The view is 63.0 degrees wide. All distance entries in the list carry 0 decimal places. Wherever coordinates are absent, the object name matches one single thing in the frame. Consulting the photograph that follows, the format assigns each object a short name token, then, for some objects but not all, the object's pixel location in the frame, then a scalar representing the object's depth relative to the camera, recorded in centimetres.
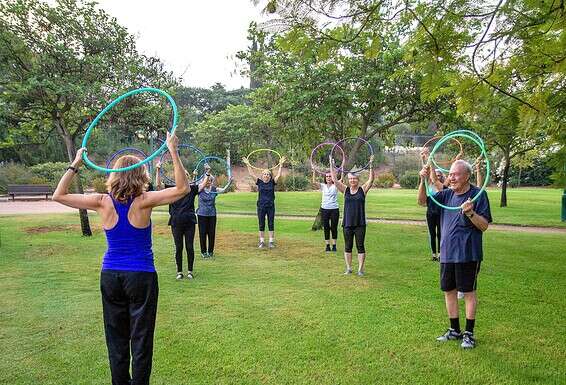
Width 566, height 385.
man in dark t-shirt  533
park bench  2850
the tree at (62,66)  1279
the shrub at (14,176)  3381
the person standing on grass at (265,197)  1229
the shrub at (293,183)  4094
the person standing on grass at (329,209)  1172
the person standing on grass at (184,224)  882
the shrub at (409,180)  4784
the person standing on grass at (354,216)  882
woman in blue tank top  376
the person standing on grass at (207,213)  1063
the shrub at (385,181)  4919
